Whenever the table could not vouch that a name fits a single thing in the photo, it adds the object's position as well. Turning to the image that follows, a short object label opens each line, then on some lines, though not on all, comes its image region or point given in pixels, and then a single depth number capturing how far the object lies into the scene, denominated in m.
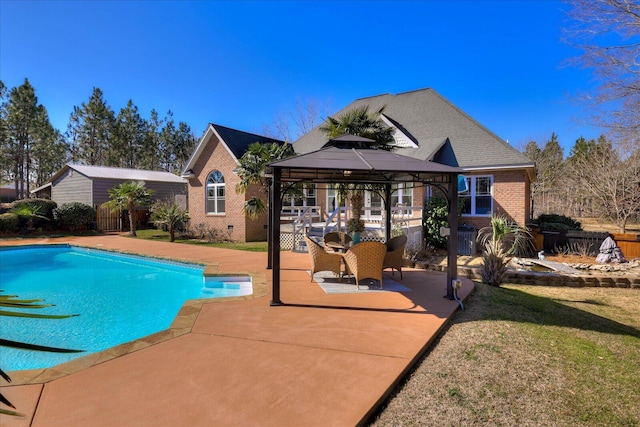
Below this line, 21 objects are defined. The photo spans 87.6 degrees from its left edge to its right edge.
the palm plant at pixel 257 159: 14.36
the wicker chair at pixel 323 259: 8.01
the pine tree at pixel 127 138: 41.38
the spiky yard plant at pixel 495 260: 8.92
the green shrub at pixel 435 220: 13.98
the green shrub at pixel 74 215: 22.14
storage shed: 25.20
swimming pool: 6.18
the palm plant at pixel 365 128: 12.26
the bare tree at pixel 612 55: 11.18
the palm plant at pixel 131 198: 20.42
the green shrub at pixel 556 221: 16.58
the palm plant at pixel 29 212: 20.61
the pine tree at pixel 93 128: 39.55
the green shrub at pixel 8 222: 20.03
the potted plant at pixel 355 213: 12.73
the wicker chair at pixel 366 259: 7.34
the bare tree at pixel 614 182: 16.98
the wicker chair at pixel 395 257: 8.30
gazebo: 6.34
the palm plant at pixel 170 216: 18.52
